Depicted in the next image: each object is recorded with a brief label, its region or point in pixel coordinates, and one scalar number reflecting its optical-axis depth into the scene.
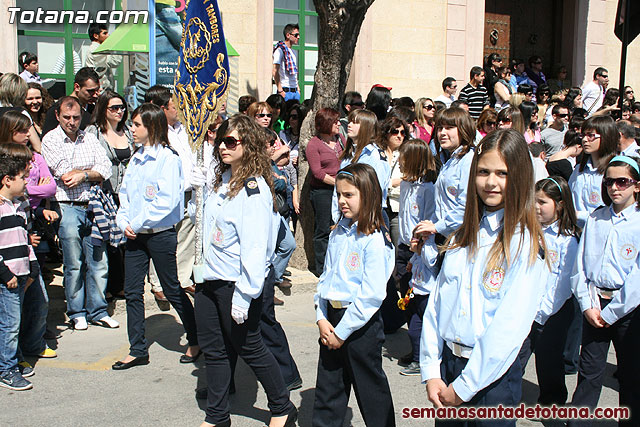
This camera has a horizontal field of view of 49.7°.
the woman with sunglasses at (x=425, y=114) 9.21
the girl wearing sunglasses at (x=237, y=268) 4.23
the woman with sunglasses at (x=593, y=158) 6.09
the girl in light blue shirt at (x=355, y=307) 3.85
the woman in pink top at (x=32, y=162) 5.71
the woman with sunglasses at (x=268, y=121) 7.29
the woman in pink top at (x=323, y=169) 7.69
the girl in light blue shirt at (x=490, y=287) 2.81
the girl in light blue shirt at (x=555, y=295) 4.78
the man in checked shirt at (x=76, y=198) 6.27
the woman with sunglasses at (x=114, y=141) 6.71
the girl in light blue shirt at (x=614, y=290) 4.09
